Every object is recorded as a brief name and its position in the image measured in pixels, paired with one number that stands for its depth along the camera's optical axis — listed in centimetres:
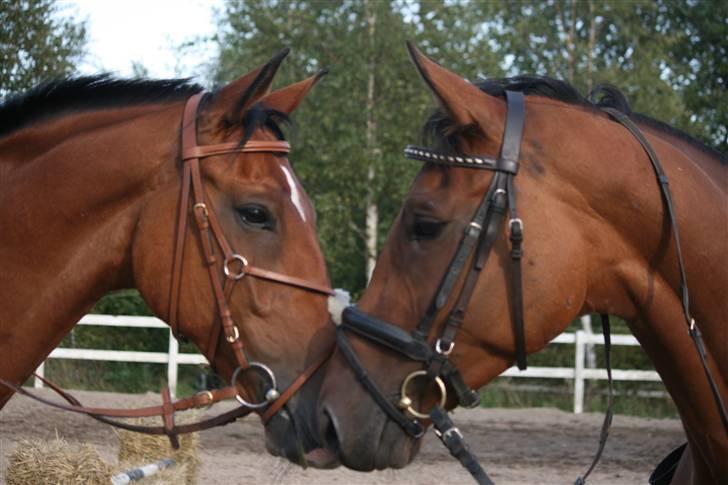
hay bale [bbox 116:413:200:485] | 672
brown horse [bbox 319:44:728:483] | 288
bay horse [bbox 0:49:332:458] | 340
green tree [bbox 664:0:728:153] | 1392
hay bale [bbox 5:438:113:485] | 503
